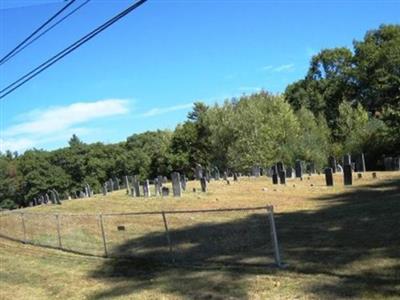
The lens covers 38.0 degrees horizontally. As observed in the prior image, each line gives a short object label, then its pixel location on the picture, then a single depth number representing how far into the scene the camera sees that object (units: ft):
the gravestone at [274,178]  97.26
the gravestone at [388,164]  114.21
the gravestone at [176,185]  87.70
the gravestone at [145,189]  99.16
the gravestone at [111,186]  147.33
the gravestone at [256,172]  134.31
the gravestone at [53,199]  118.50
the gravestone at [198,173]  131.98
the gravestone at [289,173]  113.44
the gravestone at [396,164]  110.22
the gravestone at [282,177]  94.24
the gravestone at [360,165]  117.08
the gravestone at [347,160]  98.87
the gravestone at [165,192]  91.77
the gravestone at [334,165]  121.51
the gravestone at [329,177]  81.00
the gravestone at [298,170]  108.24
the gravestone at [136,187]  99.90
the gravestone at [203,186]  94.61
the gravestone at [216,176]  134.37
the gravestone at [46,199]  135.04
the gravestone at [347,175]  79.01
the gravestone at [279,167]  110.93
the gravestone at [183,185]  102.79
